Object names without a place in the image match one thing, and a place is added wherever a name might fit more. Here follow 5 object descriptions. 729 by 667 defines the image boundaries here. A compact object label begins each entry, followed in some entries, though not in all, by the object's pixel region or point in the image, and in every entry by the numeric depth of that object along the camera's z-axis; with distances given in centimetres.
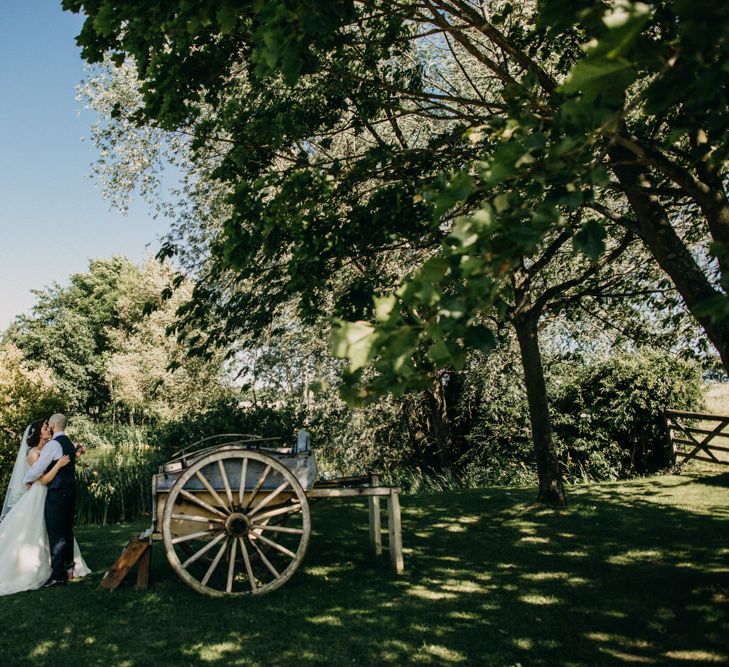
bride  722
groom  722
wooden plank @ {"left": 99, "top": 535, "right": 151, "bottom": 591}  657
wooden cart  621
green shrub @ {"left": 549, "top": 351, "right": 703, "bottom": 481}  1499
